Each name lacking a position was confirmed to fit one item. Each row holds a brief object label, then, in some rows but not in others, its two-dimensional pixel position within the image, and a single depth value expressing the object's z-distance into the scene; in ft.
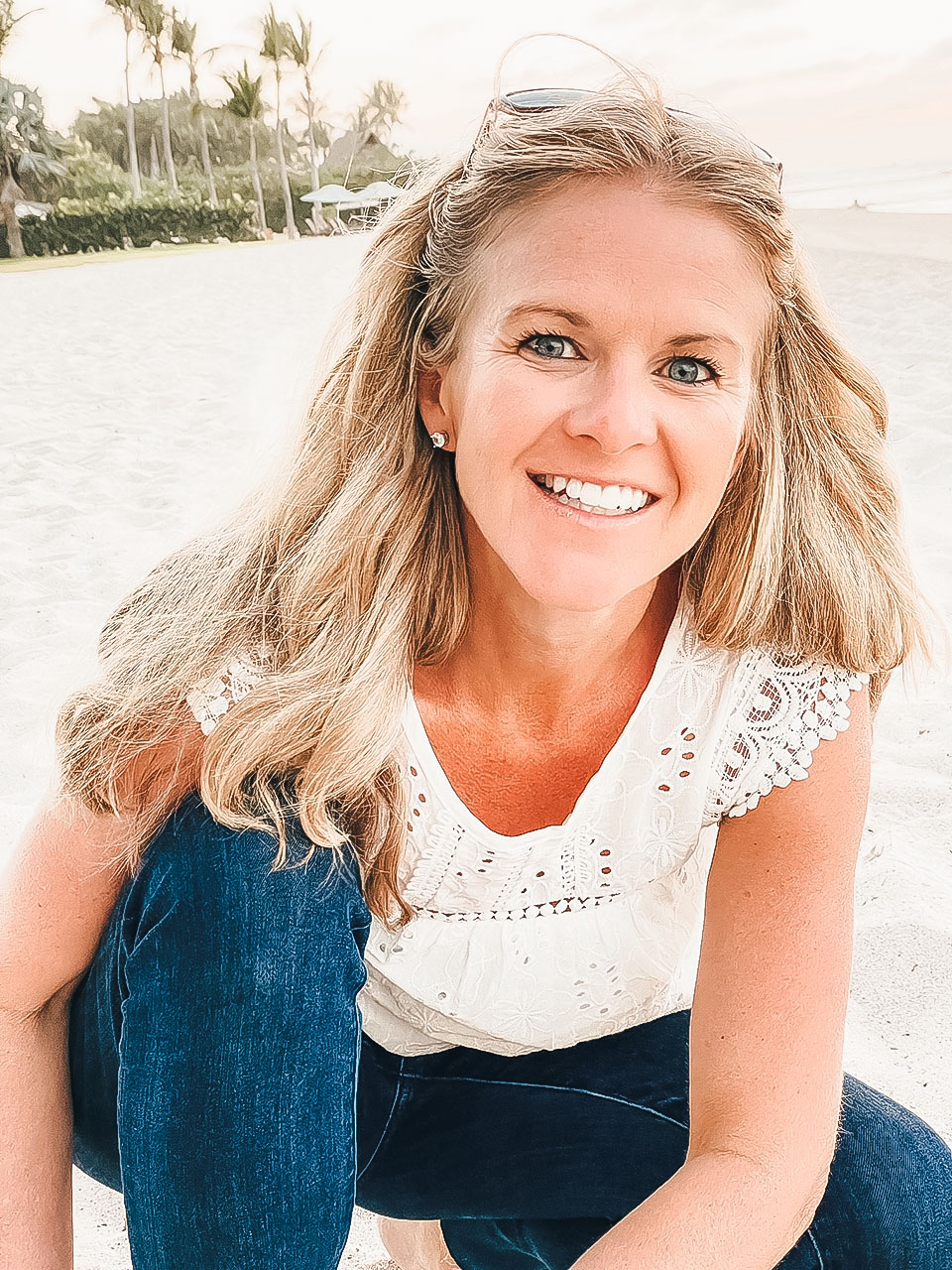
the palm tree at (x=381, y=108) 111.65
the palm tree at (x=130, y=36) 107.86
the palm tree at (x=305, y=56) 116.98
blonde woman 3.80
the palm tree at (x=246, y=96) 115.65
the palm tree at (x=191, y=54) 115.14
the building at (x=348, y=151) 106.52
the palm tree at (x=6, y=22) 92.43
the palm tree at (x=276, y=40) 116.47
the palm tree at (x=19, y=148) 80.74
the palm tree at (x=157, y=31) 112.06
